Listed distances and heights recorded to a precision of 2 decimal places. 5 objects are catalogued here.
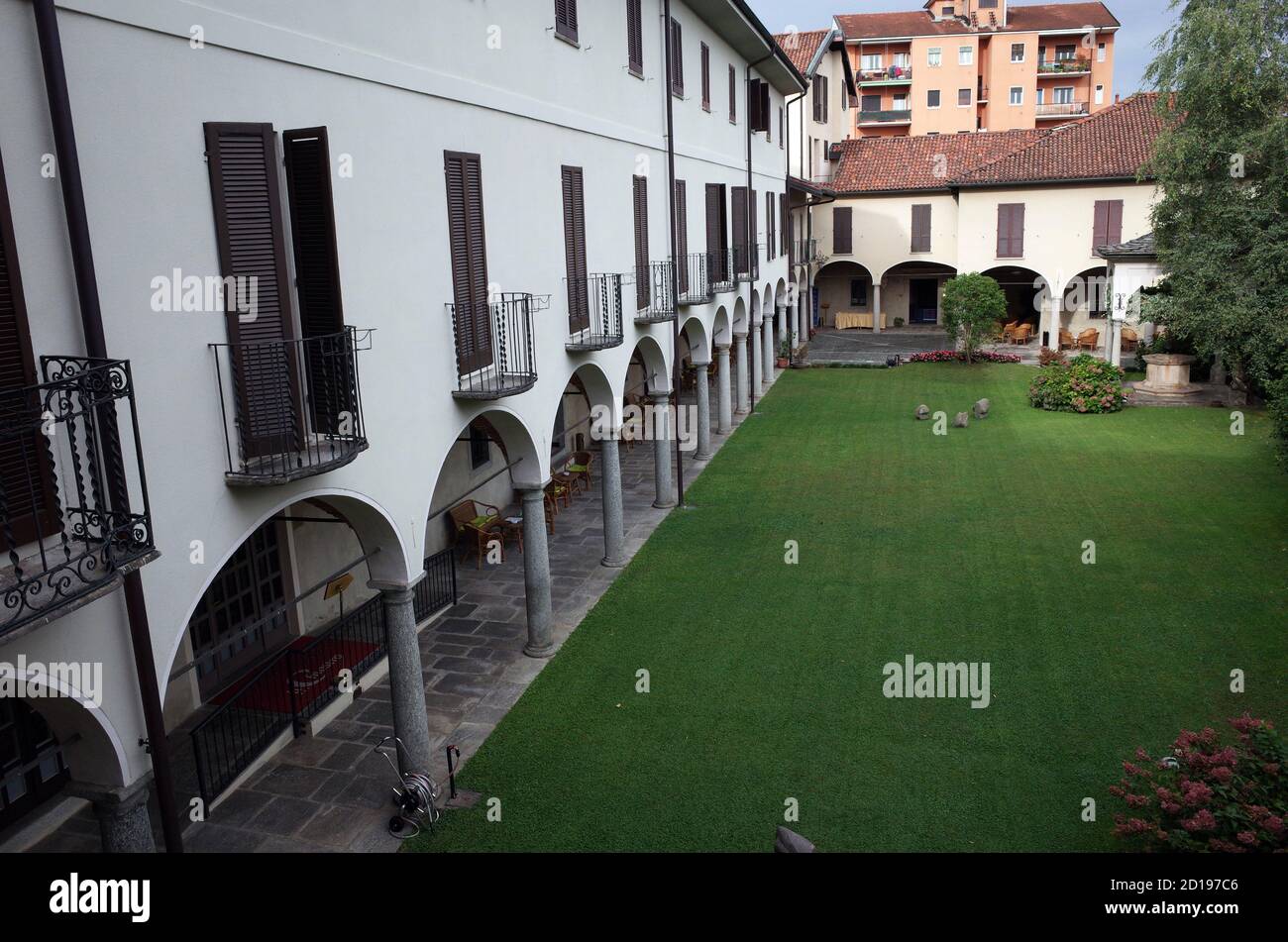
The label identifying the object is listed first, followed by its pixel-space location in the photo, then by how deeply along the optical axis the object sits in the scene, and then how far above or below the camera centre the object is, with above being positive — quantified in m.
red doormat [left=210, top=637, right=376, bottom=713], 11.48 -4.75
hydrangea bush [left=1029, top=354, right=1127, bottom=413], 27.92 -3.95
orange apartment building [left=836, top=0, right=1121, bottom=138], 59.66 +11.06
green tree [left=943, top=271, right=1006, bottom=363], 34.34 -1.86
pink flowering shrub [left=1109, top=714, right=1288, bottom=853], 7.70 -4.48
